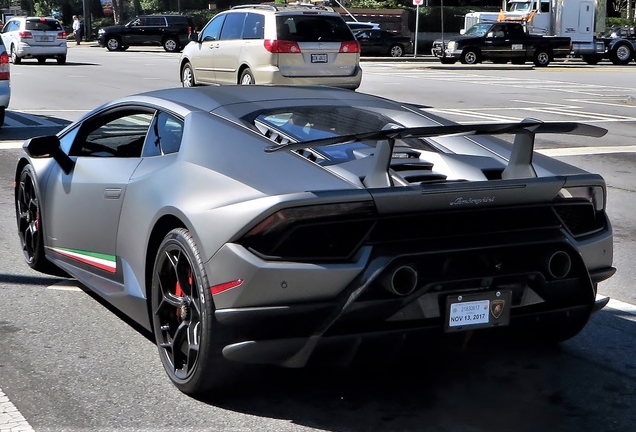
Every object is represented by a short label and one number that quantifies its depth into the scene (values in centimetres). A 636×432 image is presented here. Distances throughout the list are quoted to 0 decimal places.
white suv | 3591
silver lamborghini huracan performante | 413
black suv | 4991
